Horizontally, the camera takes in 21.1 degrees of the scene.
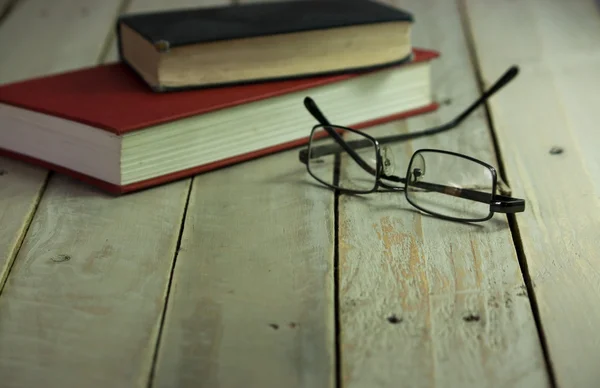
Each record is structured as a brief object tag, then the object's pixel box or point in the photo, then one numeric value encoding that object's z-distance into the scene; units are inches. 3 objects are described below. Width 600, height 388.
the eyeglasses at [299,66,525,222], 35.6
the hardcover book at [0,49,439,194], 36.9
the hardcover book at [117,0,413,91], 38.5
